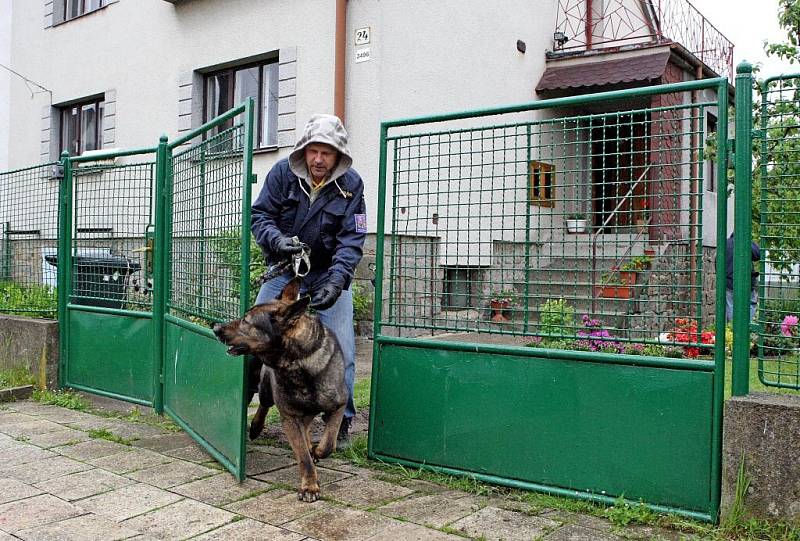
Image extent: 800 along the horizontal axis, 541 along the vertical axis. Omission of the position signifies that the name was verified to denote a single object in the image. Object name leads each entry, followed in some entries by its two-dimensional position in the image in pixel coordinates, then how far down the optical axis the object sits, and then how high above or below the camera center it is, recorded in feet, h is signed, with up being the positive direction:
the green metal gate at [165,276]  14.79 -0.22
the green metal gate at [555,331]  11.94 -1.06
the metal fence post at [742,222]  11.41 +0.83
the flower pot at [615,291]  13.71 -0.32
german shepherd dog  12.37 -1.62
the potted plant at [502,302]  14.26 -0.56
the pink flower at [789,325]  11.36 -0.72
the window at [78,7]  47.14 +16.32
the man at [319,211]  14.24 +1.12
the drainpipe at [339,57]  32.91 +9.32
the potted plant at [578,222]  14.10 +1.02
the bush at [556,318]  13.53 -0.82
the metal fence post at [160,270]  19.27 -0.08
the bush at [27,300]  23.39 -1.11
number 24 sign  32.71 +10.21
